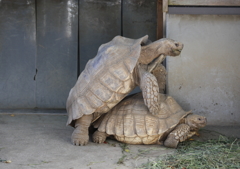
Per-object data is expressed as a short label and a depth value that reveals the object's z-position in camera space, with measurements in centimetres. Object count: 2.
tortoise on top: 459
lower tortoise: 453
